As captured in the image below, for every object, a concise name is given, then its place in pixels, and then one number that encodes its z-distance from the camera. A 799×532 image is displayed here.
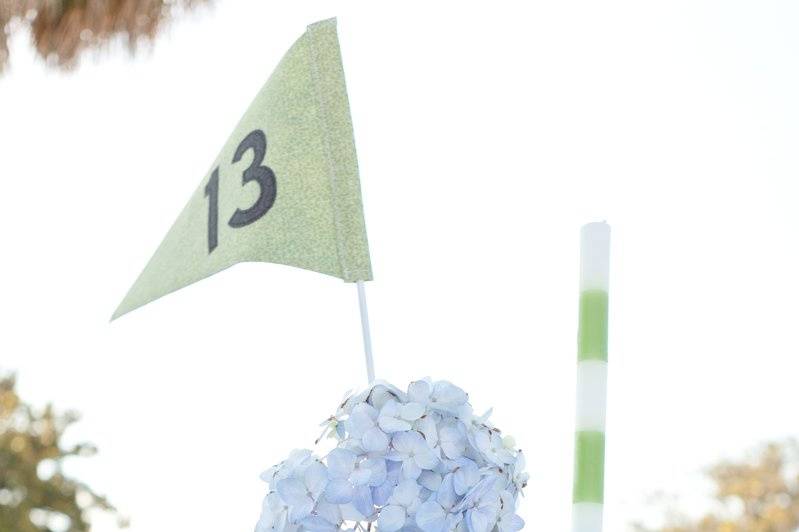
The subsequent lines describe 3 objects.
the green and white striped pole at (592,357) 1.68
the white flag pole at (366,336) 1.75
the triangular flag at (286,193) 1.85
